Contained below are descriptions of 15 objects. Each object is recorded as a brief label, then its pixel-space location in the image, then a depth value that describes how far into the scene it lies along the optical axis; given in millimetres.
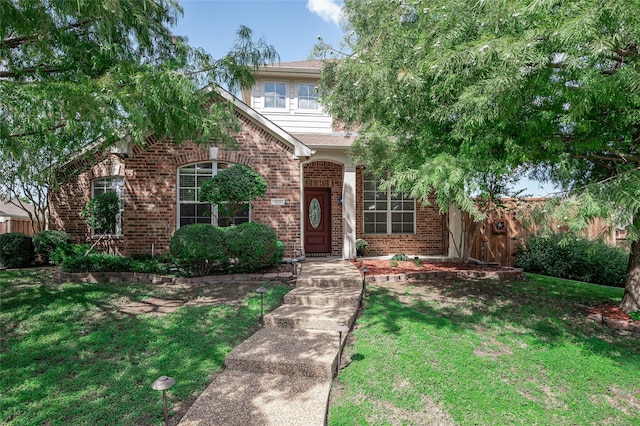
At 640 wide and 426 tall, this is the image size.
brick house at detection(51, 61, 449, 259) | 9305
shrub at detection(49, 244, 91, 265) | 9084
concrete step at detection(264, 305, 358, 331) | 5152
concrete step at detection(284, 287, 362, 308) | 6035
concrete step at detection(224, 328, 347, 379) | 3895
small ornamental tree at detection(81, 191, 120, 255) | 8898
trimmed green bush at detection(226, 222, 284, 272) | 7676
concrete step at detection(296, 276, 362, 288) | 7163
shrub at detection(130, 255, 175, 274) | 8102
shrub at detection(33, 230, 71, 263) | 9625
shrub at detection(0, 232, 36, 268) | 9719
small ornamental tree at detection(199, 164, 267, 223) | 8000
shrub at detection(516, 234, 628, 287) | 9273
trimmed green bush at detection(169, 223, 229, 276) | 7320
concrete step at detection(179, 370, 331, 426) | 3039
